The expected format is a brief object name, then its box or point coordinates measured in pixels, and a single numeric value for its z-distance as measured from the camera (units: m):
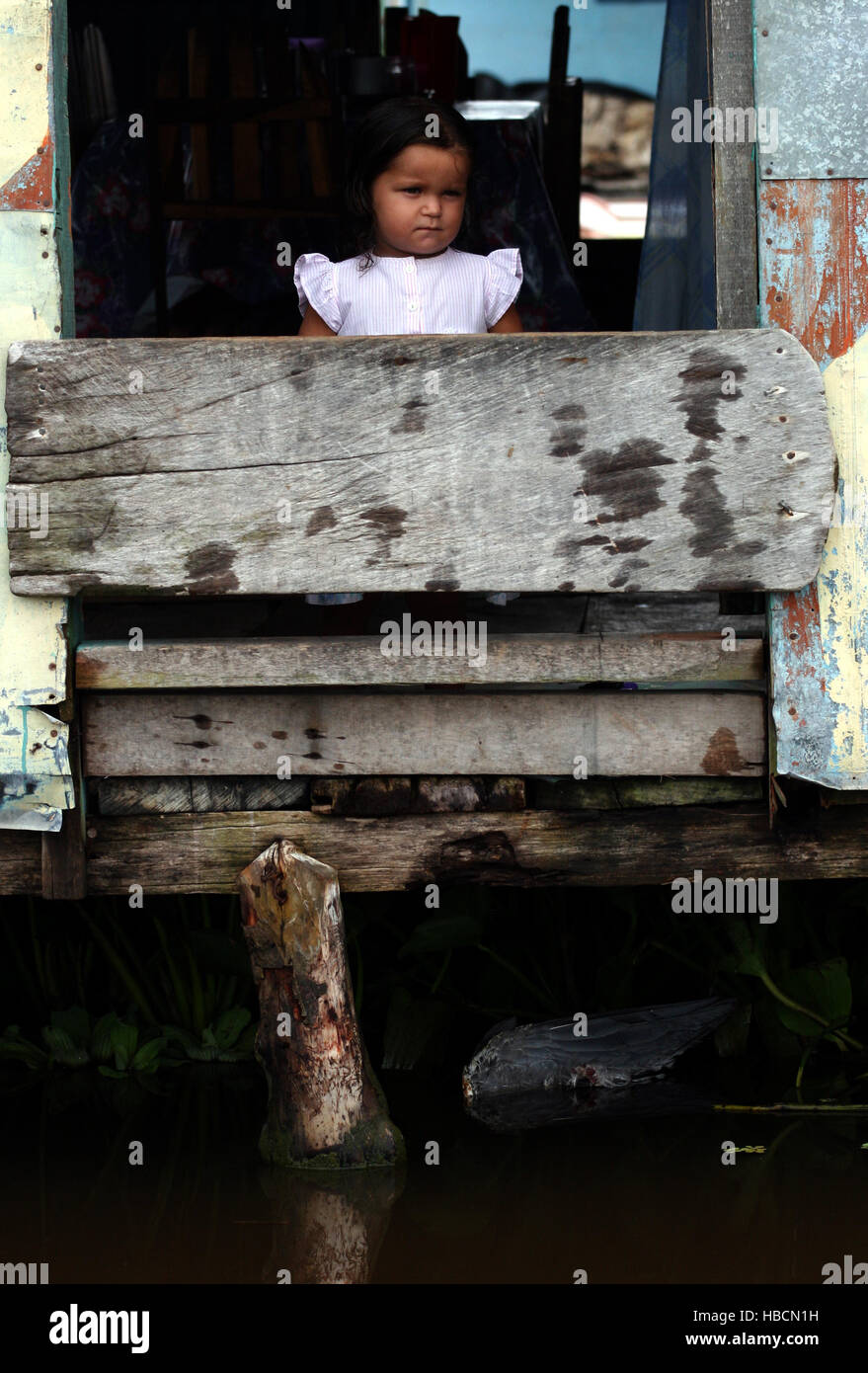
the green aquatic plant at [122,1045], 4.65
